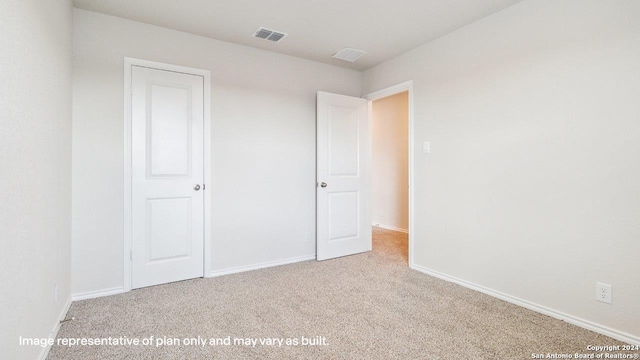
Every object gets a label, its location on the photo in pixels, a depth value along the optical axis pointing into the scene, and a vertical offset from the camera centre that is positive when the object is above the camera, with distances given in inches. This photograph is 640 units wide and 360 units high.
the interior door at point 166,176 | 109.7 +2.6
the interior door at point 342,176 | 146.2 +3.0
